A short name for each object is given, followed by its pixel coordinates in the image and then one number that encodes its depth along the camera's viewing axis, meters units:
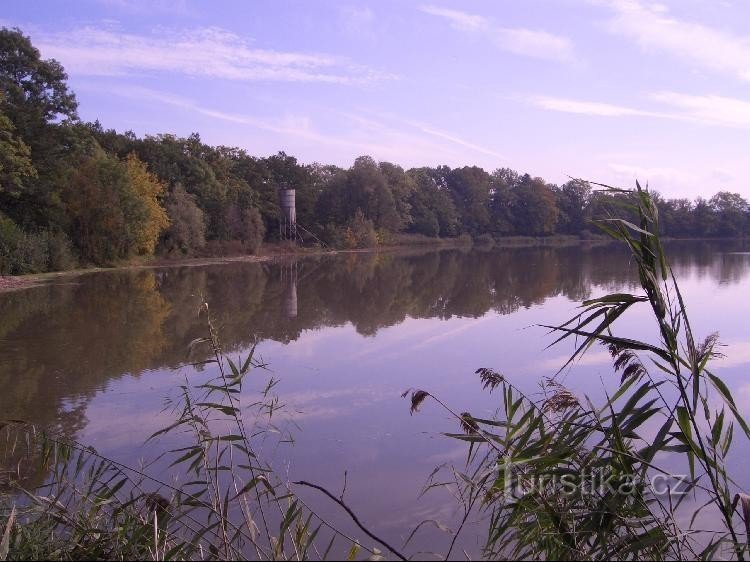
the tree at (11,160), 23.16
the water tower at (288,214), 47.20
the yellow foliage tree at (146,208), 31.58
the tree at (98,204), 29.81
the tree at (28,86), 26.07
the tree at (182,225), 36.31
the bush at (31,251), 23.56
